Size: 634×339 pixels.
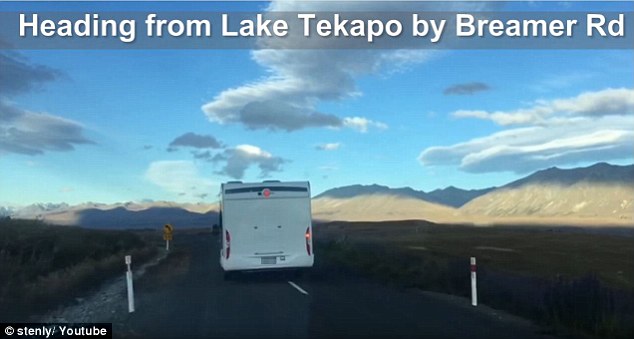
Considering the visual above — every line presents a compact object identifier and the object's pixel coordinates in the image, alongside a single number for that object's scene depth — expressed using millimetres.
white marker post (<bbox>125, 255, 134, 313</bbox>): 16422
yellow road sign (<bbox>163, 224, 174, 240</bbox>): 59156
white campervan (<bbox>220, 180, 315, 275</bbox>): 22922
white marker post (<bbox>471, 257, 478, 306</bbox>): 17359
